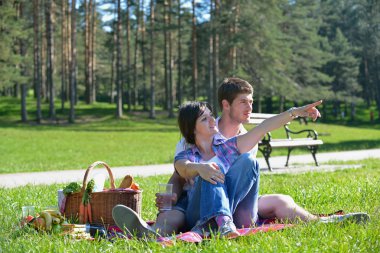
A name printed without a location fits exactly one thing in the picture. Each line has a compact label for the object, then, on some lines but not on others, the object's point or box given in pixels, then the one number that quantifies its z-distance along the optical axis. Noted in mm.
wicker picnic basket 5828
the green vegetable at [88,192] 5898
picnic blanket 4707
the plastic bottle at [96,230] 5387
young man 4973
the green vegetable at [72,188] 6041
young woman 4871
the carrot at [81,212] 5914
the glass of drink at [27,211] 5970
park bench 13708
